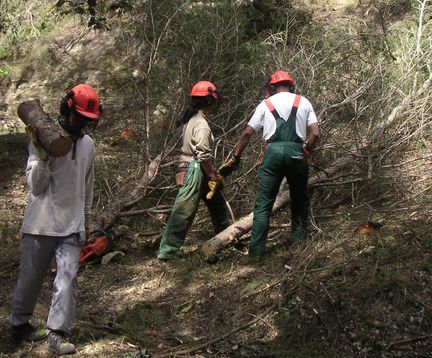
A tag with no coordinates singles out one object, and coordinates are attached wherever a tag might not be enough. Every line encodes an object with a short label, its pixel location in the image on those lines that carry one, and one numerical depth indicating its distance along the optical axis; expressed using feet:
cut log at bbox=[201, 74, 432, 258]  17.37
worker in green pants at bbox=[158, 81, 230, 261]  16.93
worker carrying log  10.84
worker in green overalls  15.83
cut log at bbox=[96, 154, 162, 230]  19.49
